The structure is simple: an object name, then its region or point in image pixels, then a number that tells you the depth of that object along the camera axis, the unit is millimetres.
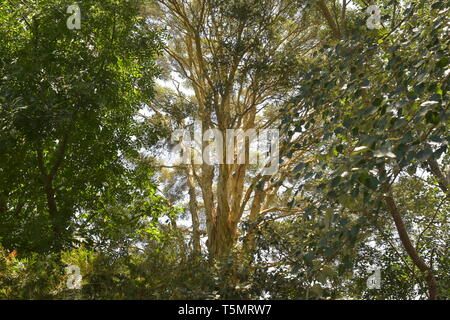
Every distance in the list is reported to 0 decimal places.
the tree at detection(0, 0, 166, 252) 5047
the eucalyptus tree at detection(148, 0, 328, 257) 7840
